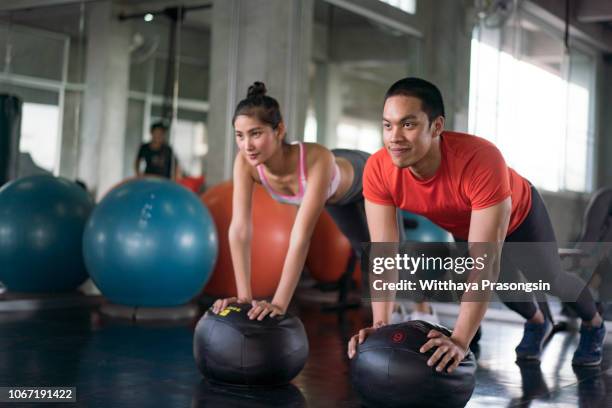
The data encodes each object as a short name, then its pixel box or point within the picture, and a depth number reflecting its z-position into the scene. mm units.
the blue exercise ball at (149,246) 4344
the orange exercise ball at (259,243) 4891
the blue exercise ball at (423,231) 5375
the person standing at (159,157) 7090
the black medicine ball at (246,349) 2658
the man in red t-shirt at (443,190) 2258
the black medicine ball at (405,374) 2236
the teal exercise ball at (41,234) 4680
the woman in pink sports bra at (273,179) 2836
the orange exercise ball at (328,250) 5492
